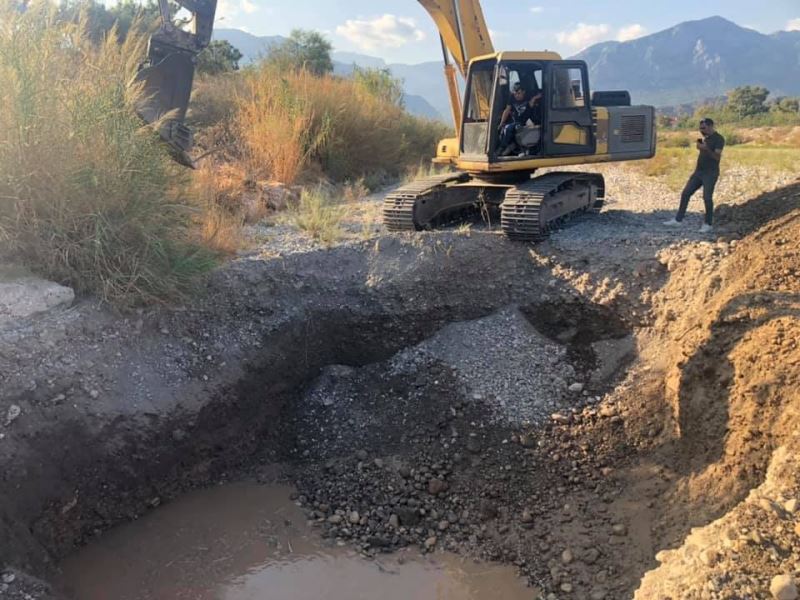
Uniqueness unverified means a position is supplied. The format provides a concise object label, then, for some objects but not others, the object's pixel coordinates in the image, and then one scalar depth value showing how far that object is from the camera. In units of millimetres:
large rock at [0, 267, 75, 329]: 4414
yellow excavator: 6836
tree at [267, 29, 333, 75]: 15164
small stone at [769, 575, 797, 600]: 2539
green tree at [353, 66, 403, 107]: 14513
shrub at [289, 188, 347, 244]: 6629
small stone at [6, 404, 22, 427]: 3888
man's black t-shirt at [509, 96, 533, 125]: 7078
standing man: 6727
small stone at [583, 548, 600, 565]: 3748
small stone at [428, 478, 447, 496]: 4438
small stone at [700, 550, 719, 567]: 2781
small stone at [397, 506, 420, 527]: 4246
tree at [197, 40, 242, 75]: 16003
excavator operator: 7020
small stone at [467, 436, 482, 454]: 4730
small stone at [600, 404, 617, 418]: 4895
